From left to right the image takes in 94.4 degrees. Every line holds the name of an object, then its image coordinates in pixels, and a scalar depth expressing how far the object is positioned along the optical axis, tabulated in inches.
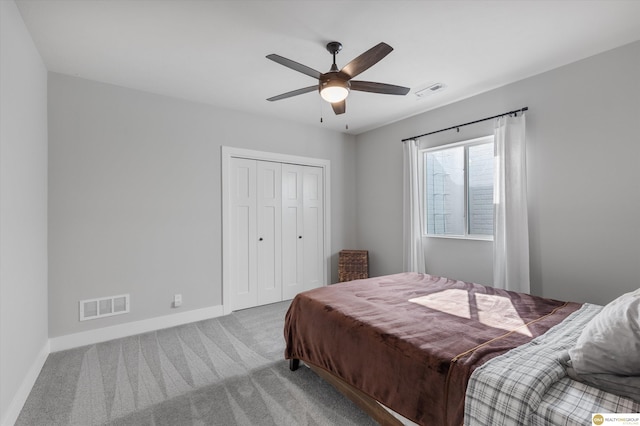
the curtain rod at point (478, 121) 117.4
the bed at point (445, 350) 45.0
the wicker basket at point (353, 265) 181.3
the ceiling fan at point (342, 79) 75.0
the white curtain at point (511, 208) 115.3
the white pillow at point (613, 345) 43.4
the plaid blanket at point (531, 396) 40.9
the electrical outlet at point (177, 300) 134.1
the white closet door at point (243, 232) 153.6
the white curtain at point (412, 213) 155.9
